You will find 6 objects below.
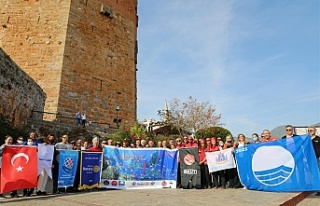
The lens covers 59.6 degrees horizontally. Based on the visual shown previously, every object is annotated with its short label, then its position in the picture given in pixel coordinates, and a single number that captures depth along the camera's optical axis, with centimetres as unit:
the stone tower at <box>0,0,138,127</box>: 1856
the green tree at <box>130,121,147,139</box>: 1520
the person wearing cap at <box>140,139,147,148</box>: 869
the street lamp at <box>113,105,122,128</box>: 2139
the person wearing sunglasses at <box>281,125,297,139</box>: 663
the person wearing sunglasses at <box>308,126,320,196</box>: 655
